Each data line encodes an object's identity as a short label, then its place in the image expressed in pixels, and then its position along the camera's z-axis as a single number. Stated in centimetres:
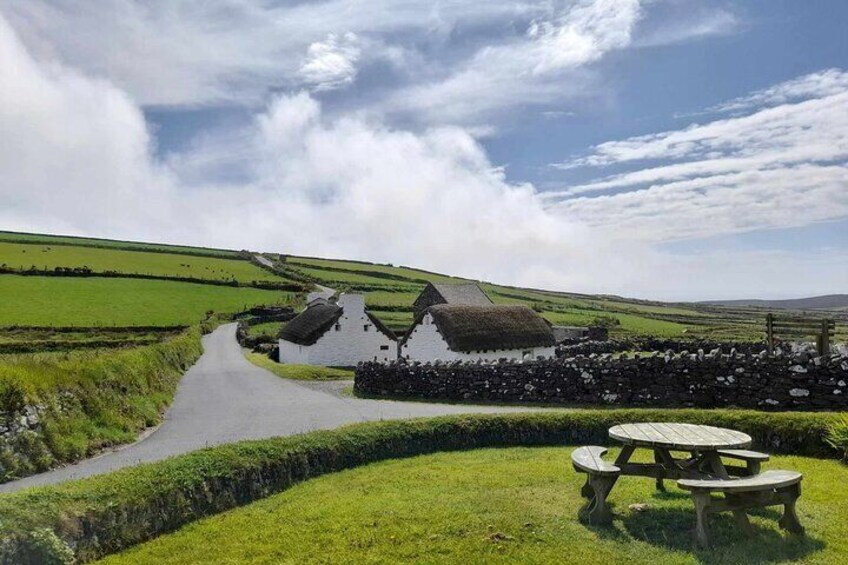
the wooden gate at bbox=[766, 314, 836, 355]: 1900
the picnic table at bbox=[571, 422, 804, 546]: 748
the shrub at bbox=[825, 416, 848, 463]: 1112
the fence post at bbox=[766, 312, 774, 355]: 2097
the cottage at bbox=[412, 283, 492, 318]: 4888
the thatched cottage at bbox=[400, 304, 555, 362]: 3050
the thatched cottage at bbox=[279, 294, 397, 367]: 4244
